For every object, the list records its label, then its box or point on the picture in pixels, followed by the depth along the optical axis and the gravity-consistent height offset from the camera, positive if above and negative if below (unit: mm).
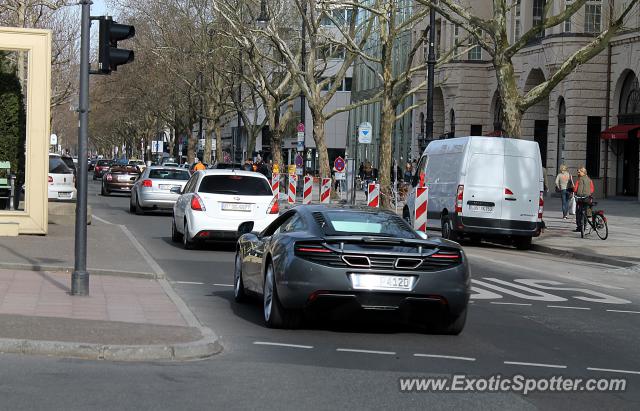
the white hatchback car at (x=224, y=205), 21406 -975
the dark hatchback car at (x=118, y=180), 50650 -1314
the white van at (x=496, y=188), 25703 -635
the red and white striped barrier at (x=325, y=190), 35344 -1075
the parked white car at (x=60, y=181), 35581 -1012
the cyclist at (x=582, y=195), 29516 -851
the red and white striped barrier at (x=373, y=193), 29594 -937
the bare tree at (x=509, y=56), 28812 +2645
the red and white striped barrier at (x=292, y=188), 37156 -1091
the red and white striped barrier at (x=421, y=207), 23859 -1021
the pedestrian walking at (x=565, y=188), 36625 -853
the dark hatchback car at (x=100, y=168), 76250 -1207
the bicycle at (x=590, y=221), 28281 -1442
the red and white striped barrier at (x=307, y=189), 35688 -1060
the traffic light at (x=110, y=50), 12875 +1107
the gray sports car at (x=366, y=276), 10641 -1107
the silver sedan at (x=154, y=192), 34125 -1211
